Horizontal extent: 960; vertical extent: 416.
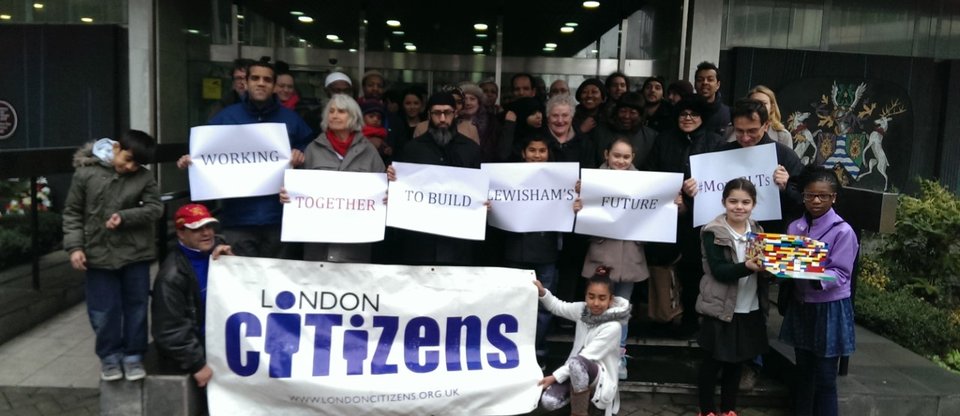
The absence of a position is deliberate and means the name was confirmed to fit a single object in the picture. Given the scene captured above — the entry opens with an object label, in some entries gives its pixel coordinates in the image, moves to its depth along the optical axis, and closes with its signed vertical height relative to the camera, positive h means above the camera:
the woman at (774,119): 5.46 +0.21
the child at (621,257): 4.95 -0.82
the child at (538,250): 5.00 -0.80
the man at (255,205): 4.89 -0.56
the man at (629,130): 5.55 +0.07
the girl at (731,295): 4.36 -0.94
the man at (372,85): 6.31 +0.39
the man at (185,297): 4.13 -1.03
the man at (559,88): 6.88 +0.48
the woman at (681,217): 5.36 -0.58
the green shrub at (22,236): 6.32 -1.12
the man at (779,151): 4.90 -0.03
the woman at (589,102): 6.27 +0.32
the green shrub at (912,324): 6.71 -1.64
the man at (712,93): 5.89 +0.42
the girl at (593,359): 4.28 -1.34
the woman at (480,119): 5.84 +0.13
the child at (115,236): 4.22 -0.71
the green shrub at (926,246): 7.84 -1.05
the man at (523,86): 6.59 +0.46
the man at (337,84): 5.72 +0.35
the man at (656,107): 6.40 +0.32
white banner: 4.33 -1.32
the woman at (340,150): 4.72 -0.15
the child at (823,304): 4.34 -0.97
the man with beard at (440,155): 4.95 -0.16
